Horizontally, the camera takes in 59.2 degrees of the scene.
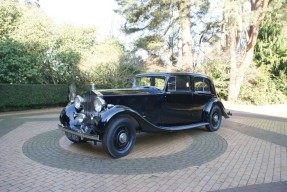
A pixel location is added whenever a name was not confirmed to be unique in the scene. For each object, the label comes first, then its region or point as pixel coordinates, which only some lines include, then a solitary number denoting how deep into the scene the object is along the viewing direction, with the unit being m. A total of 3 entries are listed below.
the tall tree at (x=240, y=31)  15.50
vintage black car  5.26
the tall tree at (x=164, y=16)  17.22
